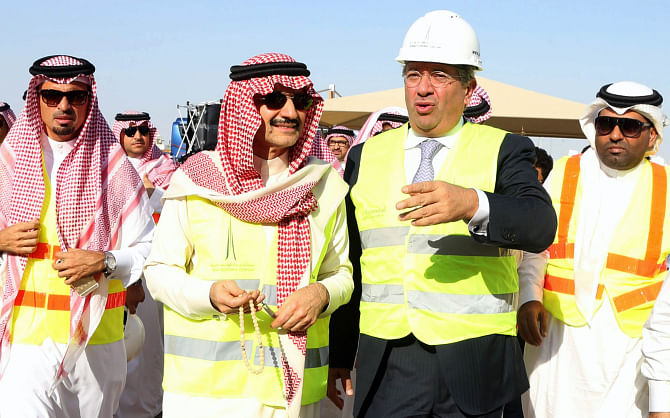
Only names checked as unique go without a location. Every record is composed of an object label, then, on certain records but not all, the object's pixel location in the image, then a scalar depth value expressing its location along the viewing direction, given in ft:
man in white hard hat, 10.75
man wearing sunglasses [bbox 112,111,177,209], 30.53
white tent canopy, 45.91
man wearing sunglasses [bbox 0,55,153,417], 14.48
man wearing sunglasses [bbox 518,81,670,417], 14.52
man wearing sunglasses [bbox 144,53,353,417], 10.79
